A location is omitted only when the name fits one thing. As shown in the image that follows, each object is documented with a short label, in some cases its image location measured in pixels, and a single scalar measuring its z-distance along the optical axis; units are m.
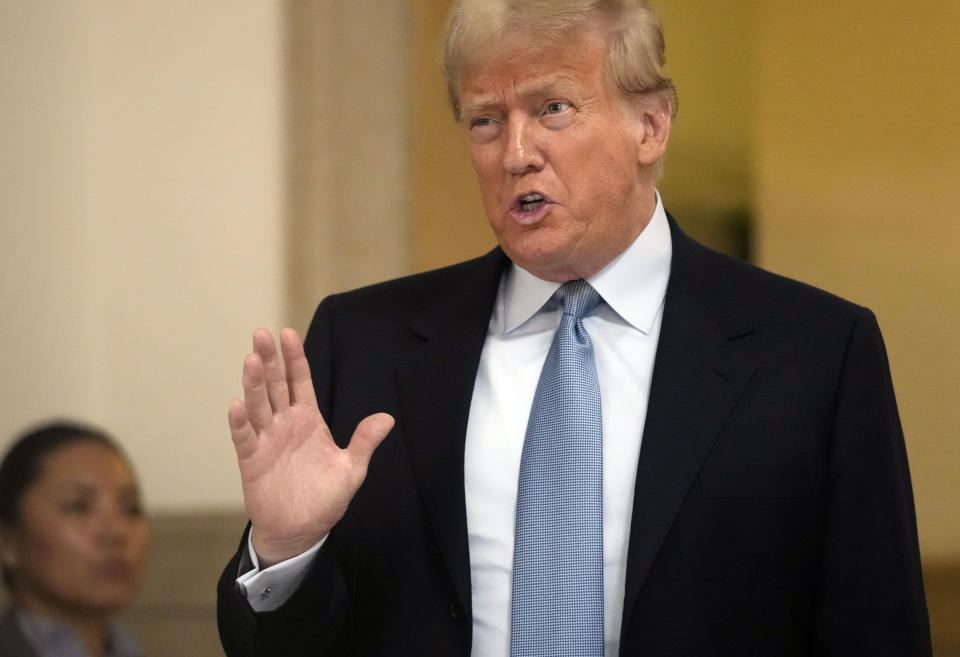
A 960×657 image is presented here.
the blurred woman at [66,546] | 6.65
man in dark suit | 5.66
